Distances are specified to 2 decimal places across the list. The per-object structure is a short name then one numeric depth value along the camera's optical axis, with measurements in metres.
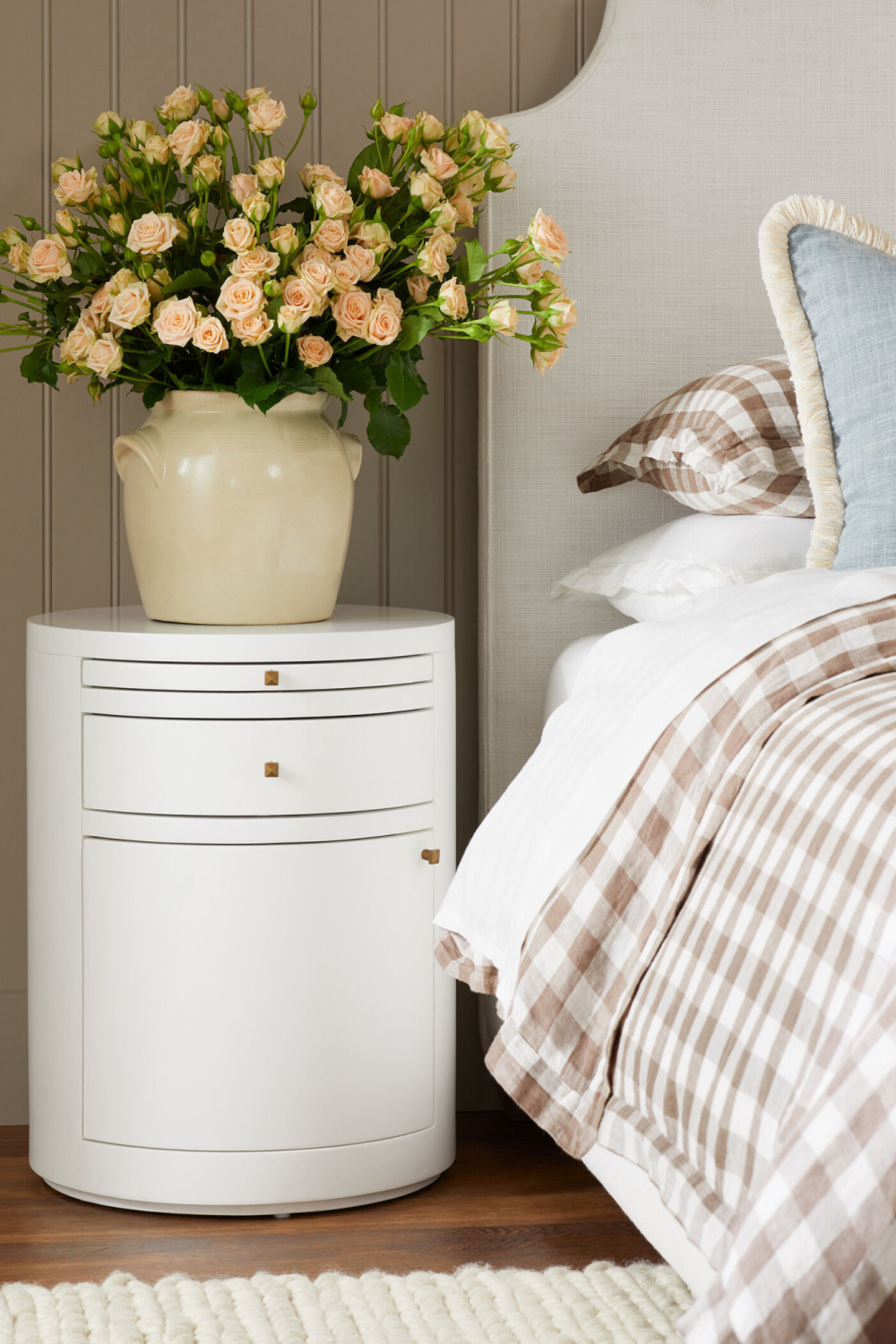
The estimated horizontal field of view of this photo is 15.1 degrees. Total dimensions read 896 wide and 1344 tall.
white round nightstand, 3.48
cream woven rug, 3.28
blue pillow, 3.37
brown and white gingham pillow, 3.55
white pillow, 3.56
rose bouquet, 3.52
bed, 2.79
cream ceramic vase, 3.57
